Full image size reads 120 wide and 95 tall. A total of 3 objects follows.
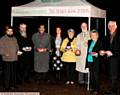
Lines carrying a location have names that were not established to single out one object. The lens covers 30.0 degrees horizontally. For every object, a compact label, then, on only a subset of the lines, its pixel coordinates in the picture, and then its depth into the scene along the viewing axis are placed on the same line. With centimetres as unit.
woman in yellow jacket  569
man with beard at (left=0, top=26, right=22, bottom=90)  525
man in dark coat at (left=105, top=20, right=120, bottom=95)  490
